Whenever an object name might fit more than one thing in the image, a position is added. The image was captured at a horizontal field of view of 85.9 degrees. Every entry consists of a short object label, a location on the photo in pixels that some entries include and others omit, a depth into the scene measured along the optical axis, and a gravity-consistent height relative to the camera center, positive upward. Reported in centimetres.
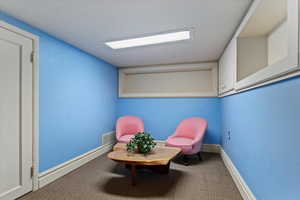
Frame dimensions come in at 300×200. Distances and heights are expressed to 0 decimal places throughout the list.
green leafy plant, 239 -67
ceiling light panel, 236 +94
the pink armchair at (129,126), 366 -61
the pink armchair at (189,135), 294 -76
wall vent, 369 -92
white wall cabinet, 98 +57
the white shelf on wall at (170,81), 386 +49
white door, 175 -17
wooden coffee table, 211 -80
